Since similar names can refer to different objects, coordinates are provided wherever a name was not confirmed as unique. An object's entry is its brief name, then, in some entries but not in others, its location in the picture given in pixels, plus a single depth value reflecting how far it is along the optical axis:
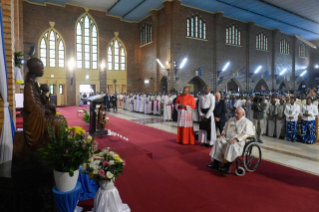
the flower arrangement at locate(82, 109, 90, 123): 8.62
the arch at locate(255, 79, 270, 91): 24.02
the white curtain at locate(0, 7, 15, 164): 2.70
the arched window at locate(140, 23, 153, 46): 20.28
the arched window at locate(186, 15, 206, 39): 17.98
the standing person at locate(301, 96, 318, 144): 6.66
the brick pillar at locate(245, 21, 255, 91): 21.97
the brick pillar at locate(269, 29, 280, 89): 24.44
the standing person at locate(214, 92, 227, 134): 6.31
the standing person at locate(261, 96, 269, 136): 7.76
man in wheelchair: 3.97
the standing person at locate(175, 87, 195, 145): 6.40
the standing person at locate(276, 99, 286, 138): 7.21
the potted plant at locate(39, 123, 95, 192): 1.99
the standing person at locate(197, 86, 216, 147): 6.05
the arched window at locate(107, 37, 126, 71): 21.75
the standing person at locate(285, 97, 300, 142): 6.84
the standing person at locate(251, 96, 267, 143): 6.75
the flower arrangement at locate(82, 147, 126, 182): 2.11
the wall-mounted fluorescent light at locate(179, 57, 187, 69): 17.55
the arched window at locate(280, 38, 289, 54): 25.70
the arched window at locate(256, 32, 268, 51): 23.14
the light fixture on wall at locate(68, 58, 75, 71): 19.31
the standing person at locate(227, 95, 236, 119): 9.27
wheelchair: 4.04
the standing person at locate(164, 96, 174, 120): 11.52
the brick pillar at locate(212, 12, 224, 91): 19.08
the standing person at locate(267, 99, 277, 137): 7.54
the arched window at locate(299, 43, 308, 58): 28.69
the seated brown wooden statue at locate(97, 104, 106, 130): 6.80
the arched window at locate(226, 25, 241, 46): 20.58
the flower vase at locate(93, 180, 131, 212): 2.20
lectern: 6.84
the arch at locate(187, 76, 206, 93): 21.67
